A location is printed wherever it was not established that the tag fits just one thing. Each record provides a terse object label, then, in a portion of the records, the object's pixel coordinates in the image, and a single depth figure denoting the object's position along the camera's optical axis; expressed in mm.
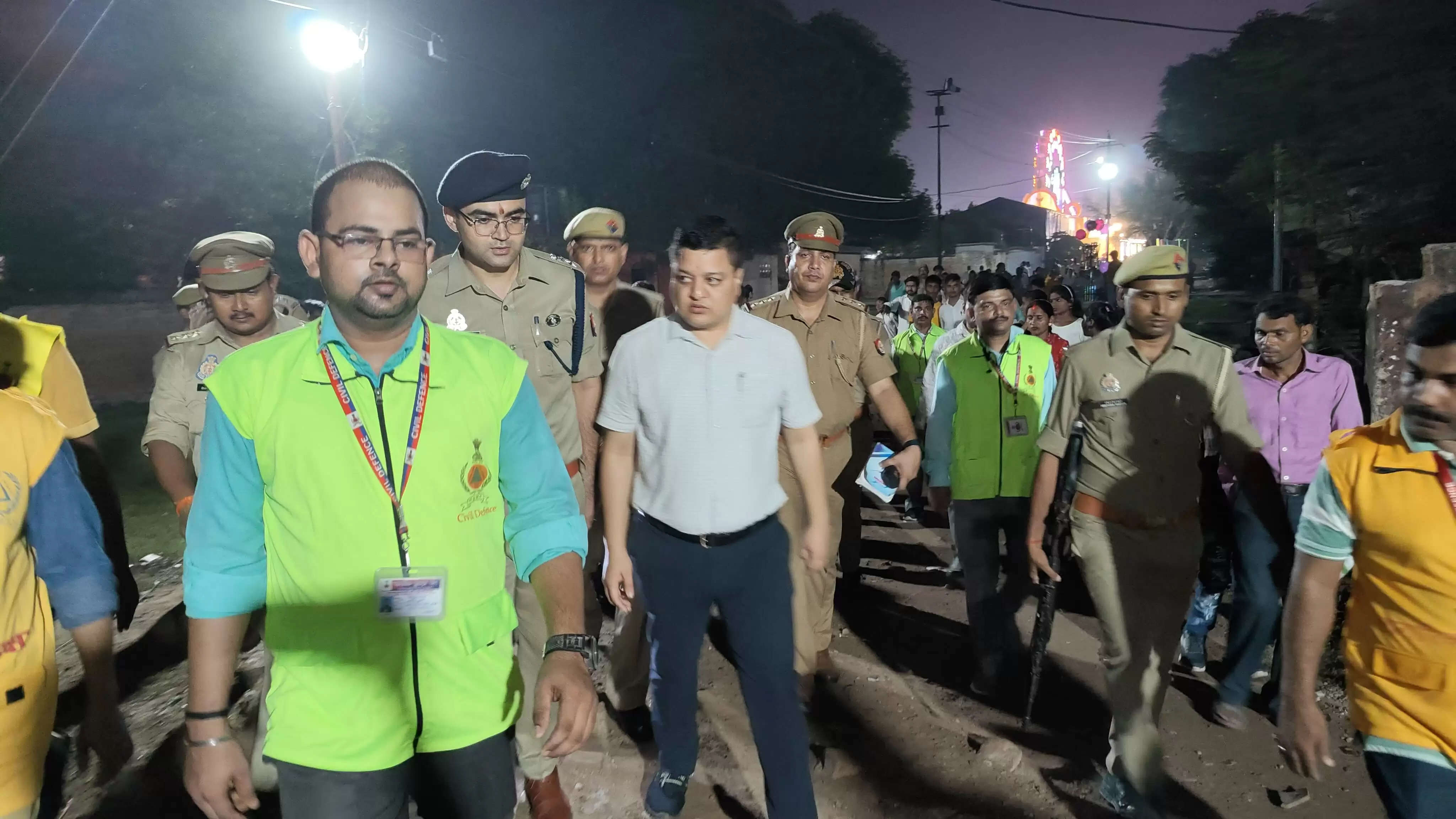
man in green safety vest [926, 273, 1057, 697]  4789
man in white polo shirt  3289
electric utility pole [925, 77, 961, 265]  49516
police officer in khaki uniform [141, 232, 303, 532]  4270
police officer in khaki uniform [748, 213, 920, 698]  4801
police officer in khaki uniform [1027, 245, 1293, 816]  3629
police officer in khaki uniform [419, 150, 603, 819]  3664
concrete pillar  6117
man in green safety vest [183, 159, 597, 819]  1995
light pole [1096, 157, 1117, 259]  60094
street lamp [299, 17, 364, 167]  12375
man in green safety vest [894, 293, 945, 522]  8891
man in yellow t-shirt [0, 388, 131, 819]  2084
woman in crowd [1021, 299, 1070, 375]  7059
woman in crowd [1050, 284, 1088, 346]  8297
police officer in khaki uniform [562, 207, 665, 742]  5180
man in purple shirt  4629
